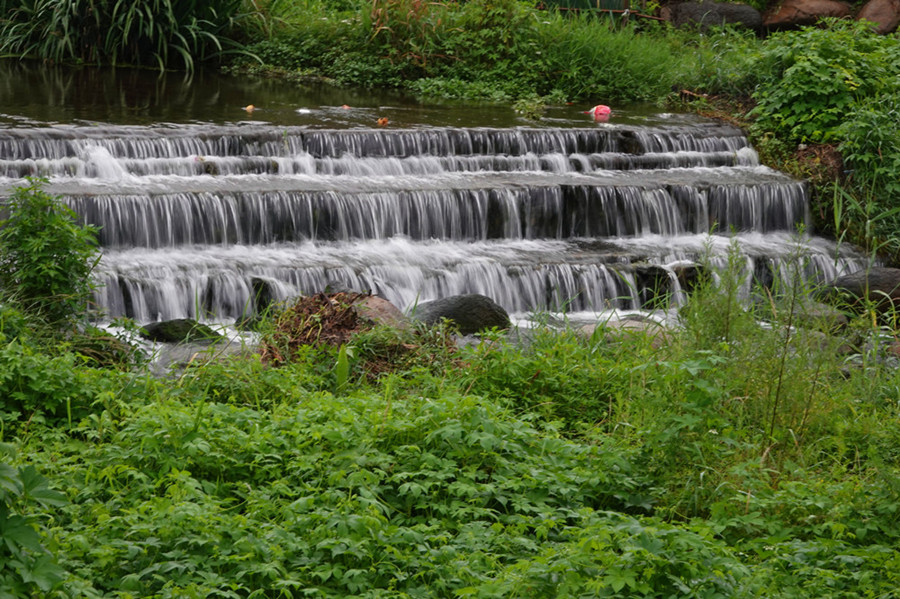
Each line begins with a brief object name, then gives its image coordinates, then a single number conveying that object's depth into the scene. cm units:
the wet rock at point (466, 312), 1479
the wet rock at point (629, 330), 1258
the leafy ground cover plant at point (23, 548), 558
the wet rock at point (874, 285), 1781
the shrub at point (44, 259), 1240
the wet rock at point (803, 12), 3571
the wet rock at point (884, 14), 3458
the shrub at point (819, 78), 2333
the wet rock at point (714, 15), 3553
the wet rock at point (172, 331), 1435
